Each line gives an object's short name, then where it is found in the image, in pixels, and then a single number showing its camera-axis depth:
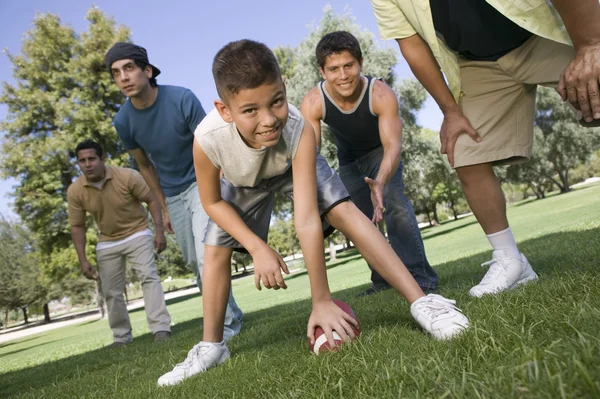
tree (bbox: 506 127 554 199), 42.53
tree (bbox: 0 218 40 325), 38.75
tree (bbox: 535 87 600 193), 41.47
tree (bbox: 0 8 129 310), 25.81
